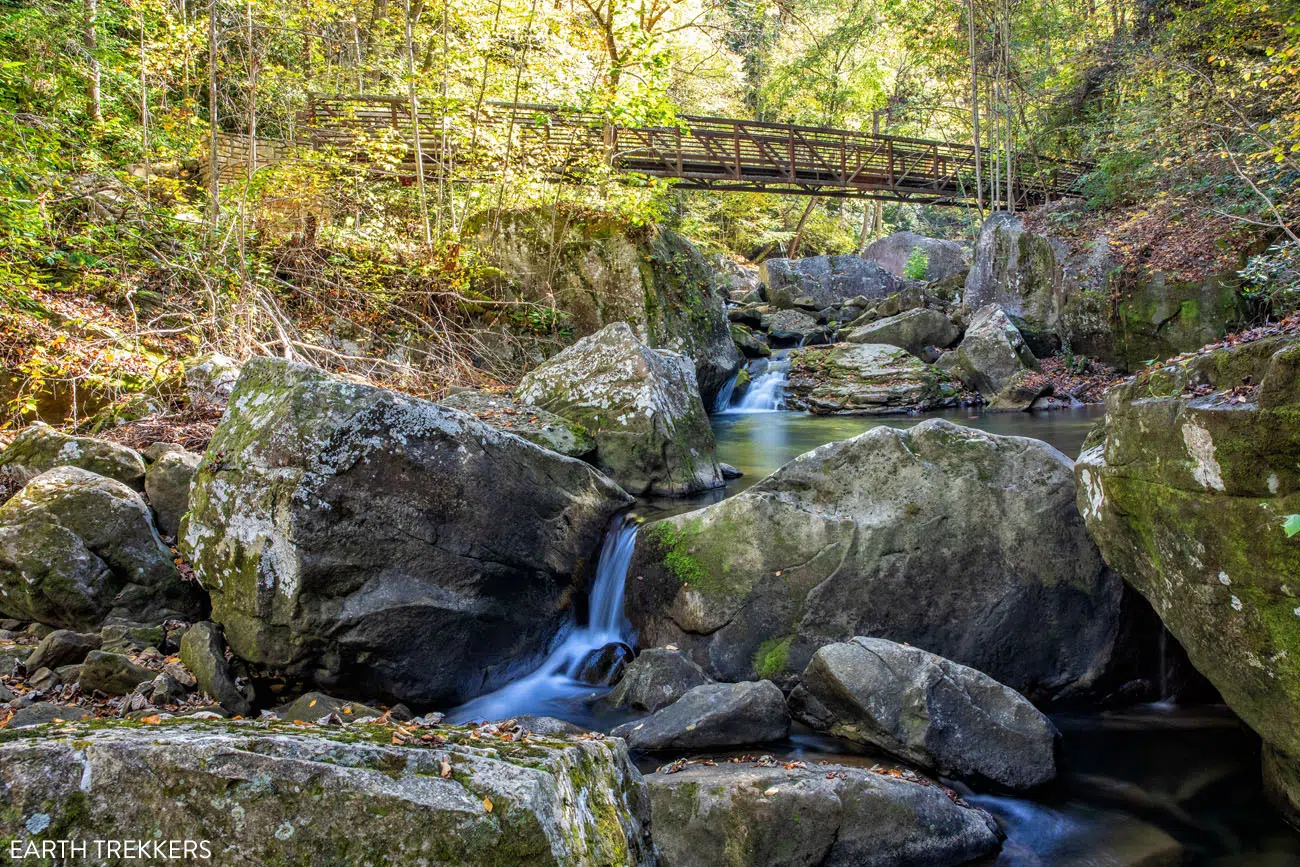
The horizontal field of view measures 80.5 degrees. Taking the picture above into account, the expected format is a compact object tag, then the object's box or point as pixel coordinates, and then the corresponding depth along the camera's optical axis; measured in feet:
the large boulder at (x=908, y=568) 16.02
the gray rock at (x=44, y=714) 12.98
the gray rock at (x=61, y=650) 15.75
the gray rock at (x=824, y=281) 80.18
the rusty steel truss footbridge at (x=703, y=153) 43.70
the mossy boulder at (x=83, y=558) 17.63
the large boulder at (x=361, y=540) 15.72
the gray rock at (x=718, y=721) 13.61
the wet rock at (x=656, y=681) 15.65
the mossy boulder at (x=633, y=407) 26.86
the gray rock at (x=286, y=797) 4.66
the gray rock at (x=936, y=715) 12.92
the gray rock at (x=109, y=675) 14.73
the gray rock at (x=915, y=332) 60.70
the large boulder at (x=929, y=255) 94.99
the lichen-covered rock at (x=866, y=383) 52.49
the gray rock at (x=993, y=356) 52.42
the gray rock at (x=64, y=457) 21.58
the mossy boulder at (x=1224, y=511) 10.19
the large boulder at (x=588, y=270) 45.24
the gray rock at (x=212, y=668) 15.12
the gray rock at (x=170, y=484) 20.94
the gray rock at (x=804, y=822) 10.57
